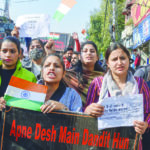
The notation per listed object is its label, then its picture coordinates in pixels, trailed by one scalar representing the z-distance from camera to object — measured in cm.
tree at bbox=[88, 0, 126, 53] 3203
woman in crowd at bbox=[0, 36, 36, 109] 254
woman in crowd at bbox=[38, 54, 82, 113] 217
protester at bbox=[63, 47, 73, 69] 512
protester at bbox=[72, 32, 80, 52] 575
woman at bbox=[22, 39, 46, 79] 368
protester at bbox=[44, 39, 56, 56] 413
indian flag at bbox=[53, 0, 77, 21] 448
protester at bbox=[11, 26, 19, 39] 460
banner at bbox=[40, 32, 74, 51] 1308
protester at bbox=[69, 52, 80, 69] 482
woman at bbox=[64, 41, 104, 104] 322
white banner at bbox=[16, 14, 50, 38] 477
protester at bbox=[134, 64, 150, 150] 319
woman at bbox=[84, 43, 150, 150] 200
